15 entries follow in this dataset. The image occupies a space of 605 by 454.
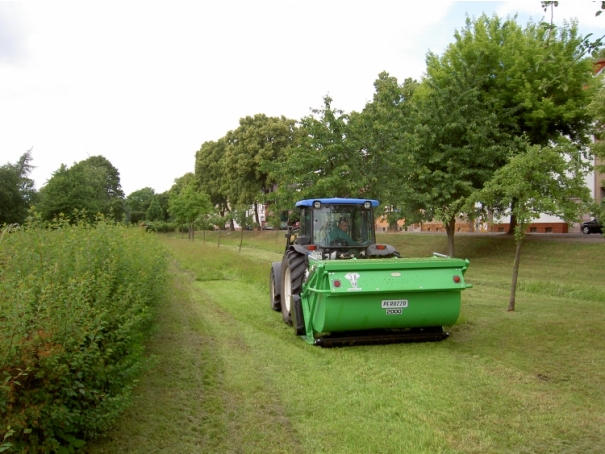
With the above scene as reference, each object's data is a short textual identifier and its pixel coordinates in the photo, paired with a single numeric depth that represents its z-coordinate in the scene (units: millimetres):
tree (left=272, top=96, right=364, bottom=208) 16703
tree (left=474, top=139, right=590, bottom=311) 10188
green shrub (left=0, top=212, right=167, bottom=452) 2969
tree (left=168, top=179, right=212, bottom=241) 45062
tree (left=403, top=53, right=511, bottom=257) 20984
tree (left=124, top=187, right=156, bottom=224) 93538
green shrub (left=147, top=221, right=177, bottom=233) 62084
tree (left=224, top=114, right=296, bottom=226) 49406
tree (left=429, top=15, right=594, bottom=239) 21125
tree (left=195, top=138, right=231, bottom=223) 58909
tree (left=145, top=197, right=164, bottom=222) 85875
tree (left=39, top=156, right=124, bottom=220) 26172
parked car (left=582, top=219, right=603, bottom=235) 30953
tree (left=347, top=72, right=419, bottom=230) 17172
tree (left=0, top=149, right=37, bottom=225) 31984
